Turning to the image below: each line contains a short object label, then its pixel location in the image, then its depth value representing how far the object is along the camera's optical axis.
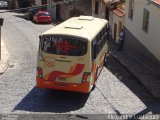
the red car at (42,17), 45.94
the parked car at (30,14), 50.56
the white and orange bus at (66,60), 16.73
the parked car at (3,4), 63.16
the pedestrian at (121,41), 29.63
